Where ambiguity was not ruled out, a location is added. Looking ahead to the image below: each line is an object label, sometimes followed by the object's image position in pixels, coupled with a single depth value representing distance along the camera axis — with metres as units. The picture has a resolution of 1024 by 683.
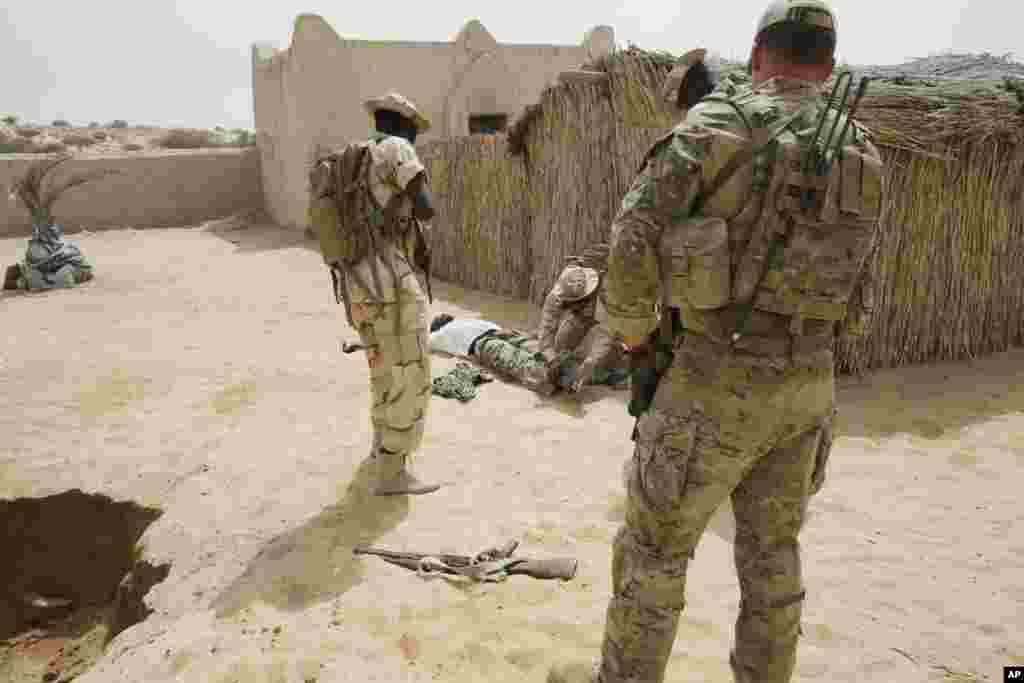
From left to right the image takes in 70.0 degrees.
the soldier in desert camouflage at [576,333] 5.29
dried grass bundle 9.83
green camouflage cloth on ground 5.26
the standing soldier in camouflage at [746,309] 1.77
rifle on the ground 3.03
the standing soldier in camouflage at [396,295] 3.39
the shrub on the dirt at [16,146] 17.67
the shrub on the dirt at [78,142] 19.03
